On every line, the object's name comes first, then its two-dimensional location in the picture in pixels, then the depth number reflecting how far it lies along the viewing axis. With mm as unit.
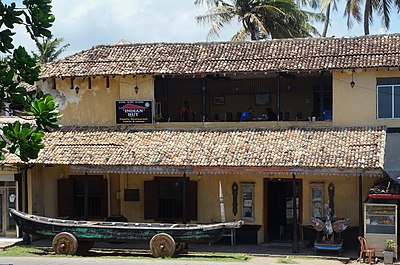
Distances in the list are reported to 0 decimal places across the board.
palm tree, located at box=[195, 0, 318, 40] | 35812
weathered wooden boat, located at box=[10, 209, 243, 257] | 19484
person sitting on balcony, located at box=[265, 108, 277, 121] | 24500
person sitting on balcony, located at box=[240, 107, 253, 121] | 24312
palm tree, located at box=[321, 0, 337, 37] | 36000
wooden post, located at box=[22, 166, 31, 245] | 23297
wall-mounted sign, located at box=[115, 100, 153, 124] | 24172
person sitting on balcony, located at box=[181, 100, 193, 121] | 25062
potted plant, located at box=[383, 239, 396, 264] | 18547
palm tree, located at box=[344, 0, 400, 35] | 35406
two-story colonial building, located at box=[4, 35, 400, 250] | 21266
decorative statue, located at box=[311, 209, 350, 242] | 20062
